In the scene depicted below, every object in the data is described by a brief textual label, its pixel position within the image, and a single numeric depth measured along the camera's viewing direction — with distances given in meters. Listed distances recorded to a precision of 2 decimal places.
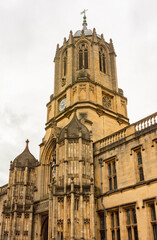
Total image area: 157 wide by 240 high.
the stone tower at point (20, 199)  26.64
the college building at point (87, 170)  20.31
